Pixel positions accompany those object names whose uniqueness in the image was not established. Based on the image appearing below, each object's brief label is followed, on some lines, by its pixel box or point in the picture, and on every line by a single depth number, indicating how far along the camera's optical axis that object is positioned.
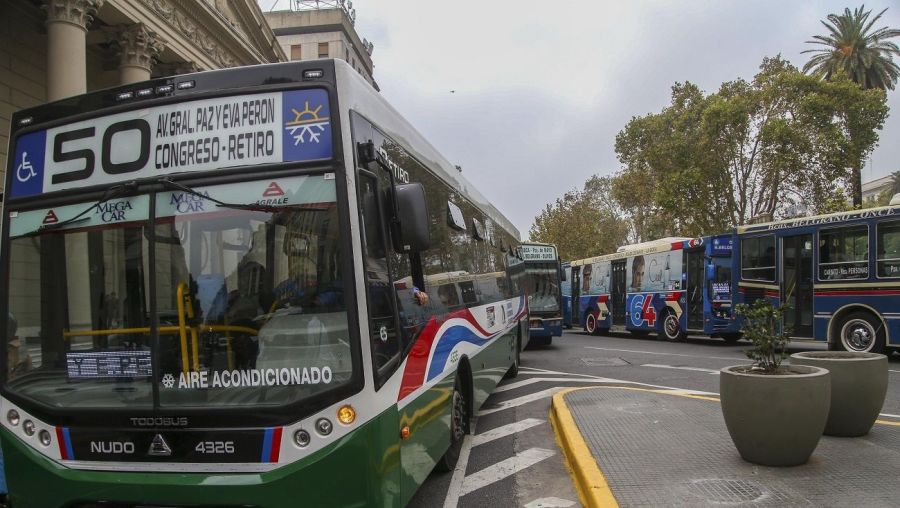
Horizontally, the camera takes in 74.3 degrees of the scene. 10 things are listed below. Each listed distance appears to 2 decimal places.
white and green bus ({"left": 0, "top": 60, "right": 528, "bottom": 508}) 3.33
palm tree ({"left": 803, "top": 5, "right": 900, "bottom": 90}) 34.38
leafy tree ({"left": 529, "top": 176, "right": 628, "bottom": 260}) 49.97
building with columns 12.23
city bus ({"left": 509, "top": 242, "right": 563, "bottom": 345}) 18.98
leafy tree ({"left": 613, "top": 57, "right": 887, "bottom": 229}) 25.14
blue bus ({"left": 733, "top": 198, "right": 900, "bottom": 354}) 13.08
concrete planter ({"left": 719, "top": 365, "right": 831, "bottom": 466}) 4.88
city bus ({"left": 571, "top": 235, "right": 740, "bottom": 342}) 18.78
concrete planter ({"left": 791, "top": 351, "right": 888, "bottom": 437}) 5.85
